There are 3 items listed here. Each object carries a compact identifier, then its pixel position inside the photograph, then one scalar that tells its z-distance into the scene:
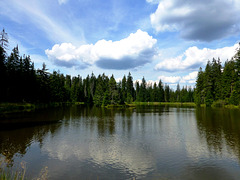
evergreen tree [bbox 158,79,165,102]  137.20
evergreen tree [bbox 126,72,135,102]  132.65
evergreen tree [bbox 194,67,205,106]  90.50
